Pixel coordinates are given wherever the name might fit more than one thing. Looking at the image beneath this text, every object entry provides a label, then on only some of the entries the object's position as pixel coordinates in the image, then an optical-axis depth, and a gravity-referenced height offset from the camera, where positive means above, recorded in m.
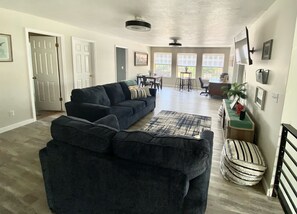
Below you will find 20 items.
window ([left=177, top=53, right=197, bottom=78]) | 10.59 +0.56
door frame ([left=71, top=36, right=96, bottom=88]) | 5.32 +0.57
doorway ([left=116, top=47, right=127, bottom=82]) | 8.45 +0.35
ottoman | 2.27 -1.10
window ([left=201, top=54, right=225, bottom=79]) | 10.15 +0.40
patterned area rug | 3.82 -1.15
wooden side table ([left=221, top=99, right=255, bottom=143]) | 2.95 -0.87
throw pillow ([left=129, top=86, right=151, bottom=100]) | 4.95 -0.54
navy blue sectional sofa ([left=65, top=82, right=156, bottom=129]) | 3.48 -0.69
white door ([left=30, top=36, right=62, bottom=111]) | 4.85 -0.09
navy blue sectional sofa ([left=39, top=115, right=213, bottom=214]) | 1.22 -0.68
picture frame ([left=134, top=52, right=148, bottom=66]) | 9.18 +0.63
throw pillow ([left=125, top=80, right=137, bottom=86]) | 5.20 -0.33
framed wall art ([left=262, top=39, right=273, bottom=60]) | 2.50 +0.32
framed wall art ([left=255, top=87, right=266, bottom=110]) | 2.69 -0.35
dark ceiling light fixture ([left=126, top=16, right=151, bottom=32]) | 3.60 +0.89
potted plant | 3.84 -0.37
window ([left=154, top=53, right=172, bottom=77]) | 11.11 +0.44
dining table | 8.83 -0.37
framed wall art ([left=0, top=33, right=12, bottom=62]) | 3.57 +0.39
